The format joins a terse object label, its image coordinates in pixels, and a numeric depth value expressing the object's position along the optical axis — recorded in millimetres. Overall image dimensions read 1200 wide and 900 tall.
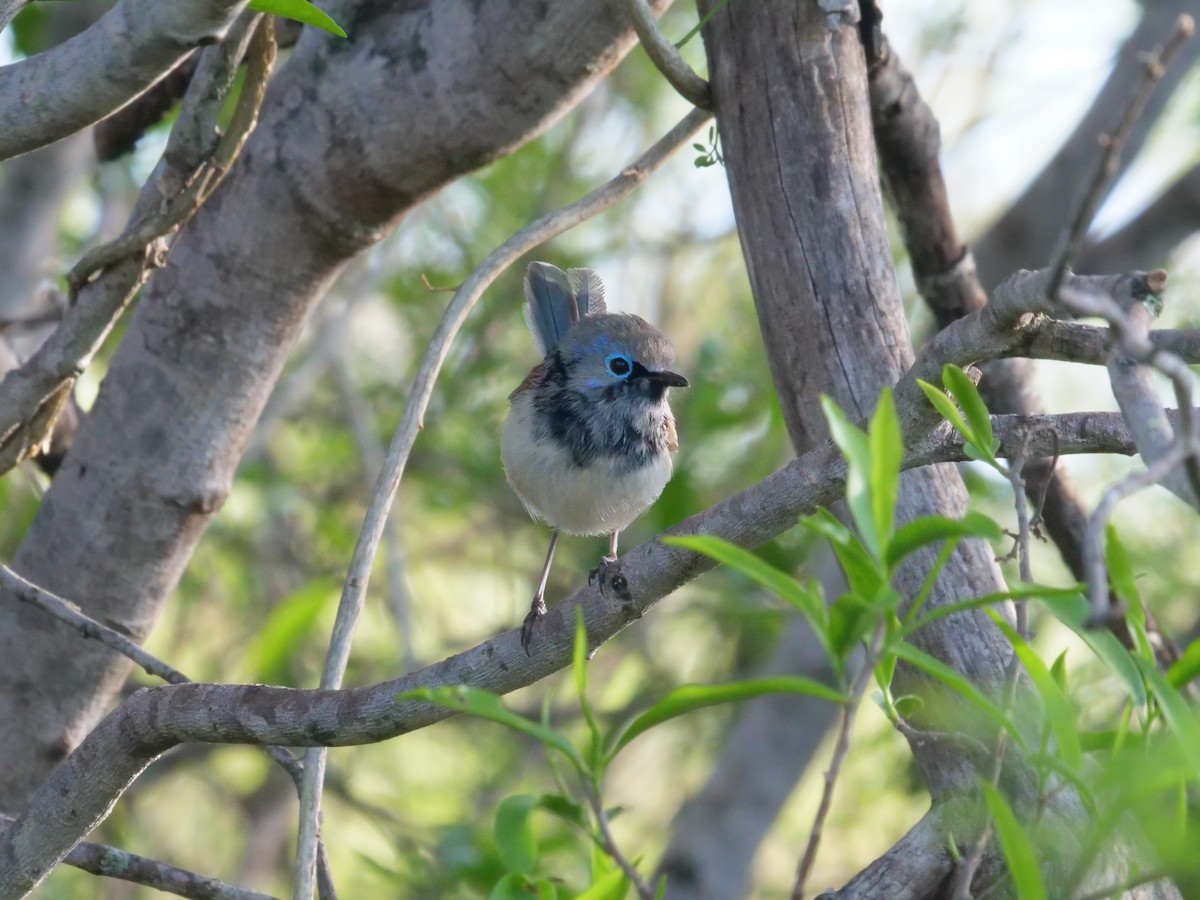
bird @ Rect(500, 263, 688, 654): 5922
